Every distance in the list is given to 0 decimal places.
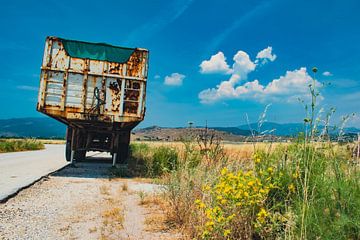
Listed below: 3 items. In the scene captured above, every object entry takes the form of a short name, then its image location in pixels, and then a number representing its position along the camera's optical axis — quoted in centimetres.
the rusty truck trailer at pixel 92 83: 918
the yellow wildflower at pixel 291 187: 321
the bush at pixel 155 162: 1014
